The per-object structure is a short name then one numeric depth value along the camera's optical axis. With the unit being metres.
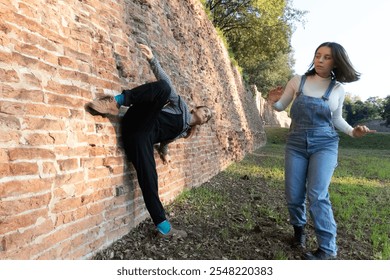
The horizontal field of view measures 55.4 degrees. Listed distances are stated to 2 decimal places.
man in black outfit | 3.46
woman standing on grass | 3.29
